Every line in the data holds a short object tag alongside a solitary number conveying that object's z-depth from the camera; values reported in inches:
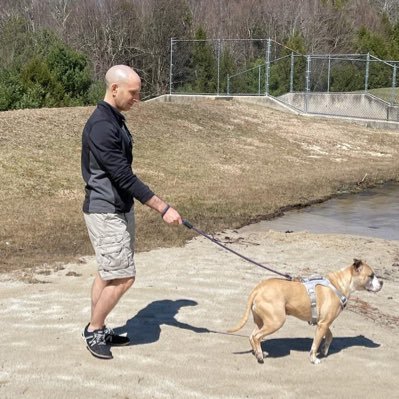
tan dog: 195.0
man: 186.4
